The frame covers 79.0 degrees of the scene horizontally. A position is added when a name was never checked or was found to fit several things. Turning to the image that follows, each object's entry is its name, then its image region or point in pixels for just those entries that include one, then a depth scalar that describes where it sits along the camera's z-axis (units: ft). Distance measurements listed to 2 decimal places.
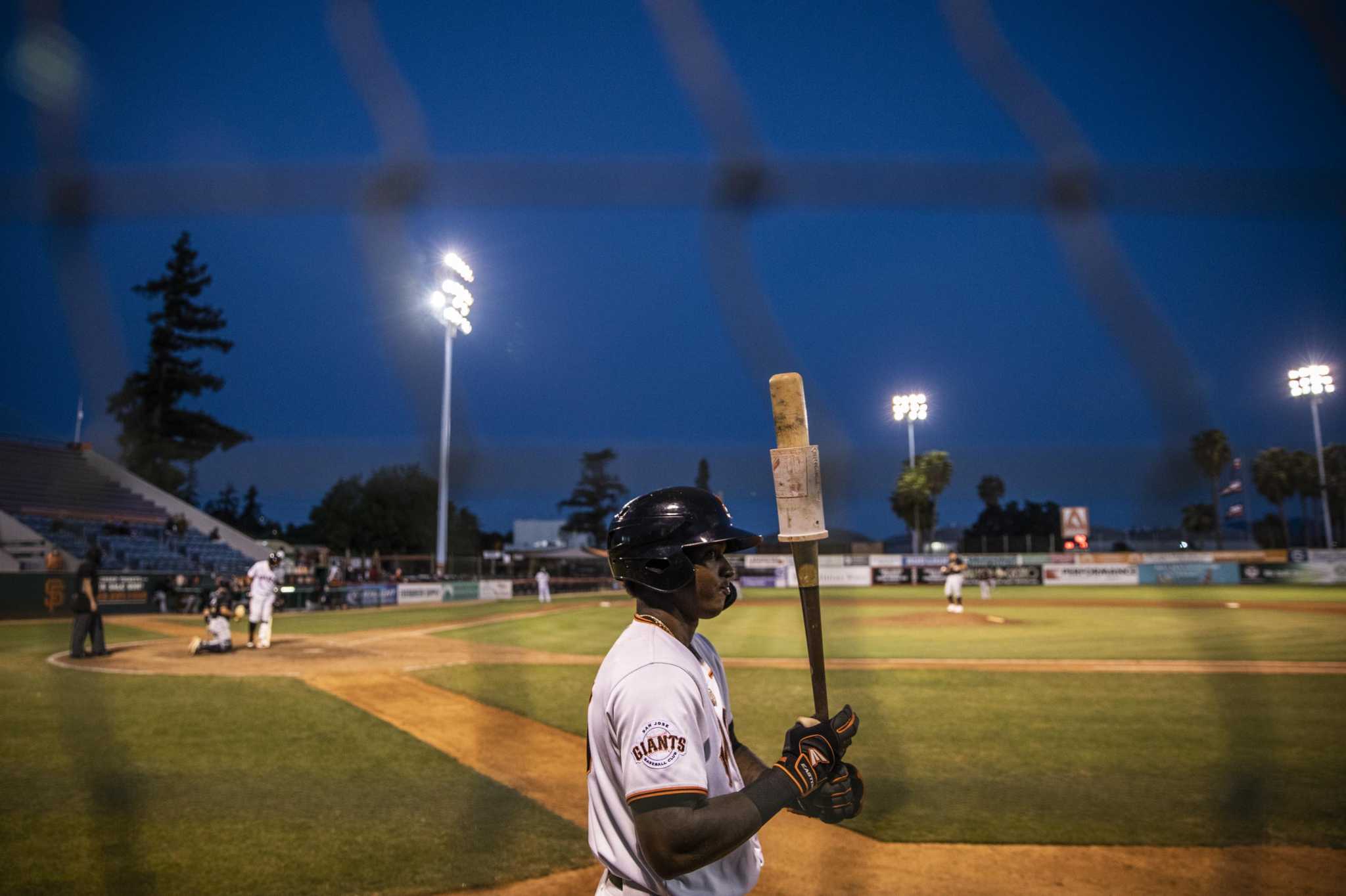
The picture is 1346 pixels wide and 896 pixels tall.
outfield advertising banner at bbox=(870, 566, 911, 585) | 137.59
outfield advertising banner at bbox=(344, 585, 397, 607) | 90.58
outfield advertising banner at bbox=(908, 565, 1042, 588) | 134.10
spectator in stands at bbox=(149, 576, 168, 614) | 76.74
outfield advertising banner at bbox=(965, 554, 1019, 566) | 136.77
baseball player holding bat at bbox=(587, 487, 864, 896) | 5.30
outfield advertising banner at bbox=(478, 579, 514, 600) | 109.09
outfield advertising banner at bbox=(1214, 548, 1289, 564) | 125.59
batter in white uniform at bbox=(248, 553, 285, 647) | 44.29
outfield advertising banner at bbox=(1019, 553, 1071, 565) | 138.00
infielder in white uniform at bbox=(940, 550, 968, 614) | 73.10
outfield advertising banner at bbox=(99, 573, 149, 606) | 72.64
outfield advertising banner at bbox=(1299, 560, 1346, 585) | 117.70
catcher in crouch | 43.78
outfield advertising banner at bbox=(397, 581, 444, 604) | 98.37
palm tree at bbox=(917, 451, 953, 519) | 206.49
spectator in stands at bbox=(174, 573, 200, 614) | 76.64
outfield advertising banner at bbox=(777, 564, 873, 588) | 136.26
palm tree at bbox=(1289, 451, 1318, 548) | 171.73
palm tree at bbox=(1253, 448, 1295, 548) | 175.63
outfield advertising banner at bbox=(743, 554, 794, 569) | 138.41
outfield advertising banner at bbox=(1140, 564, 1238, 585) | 123.44
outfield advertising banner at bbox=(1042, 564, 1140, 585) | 128.26
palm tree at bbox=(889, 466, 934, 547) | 200.34
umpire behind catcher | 38.09
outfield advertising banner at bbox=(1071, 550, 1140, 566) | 133.69
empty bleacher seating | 80.23
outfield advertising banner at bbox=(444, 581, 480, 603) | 103.30
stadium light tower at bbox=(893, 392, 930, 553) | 153.38
